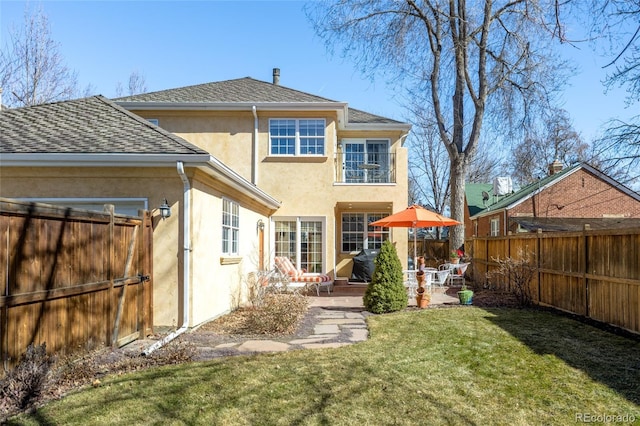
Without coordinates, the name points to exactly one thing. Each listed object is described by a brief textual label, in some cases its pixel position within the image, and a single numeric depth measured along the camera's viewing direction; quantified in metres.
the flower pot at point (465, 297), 11.08
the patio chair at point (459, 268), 14.96
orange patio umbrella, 11.71
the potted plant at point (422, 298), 10.52
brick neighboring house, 21.45
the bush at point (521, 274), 11.02
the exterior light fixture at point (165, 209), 7.54
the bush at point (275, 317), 7.70
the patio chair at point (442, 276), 13.73
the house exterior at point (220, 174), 7.75
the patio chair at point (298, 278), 13.46
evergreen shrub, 9.68
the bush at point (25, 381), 4.11
